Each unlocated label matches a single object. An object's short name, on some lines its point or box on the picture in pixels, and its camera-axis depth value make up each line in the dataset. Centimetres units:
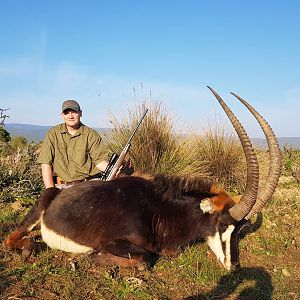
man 555
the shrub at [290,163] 904
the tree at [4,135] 1173
